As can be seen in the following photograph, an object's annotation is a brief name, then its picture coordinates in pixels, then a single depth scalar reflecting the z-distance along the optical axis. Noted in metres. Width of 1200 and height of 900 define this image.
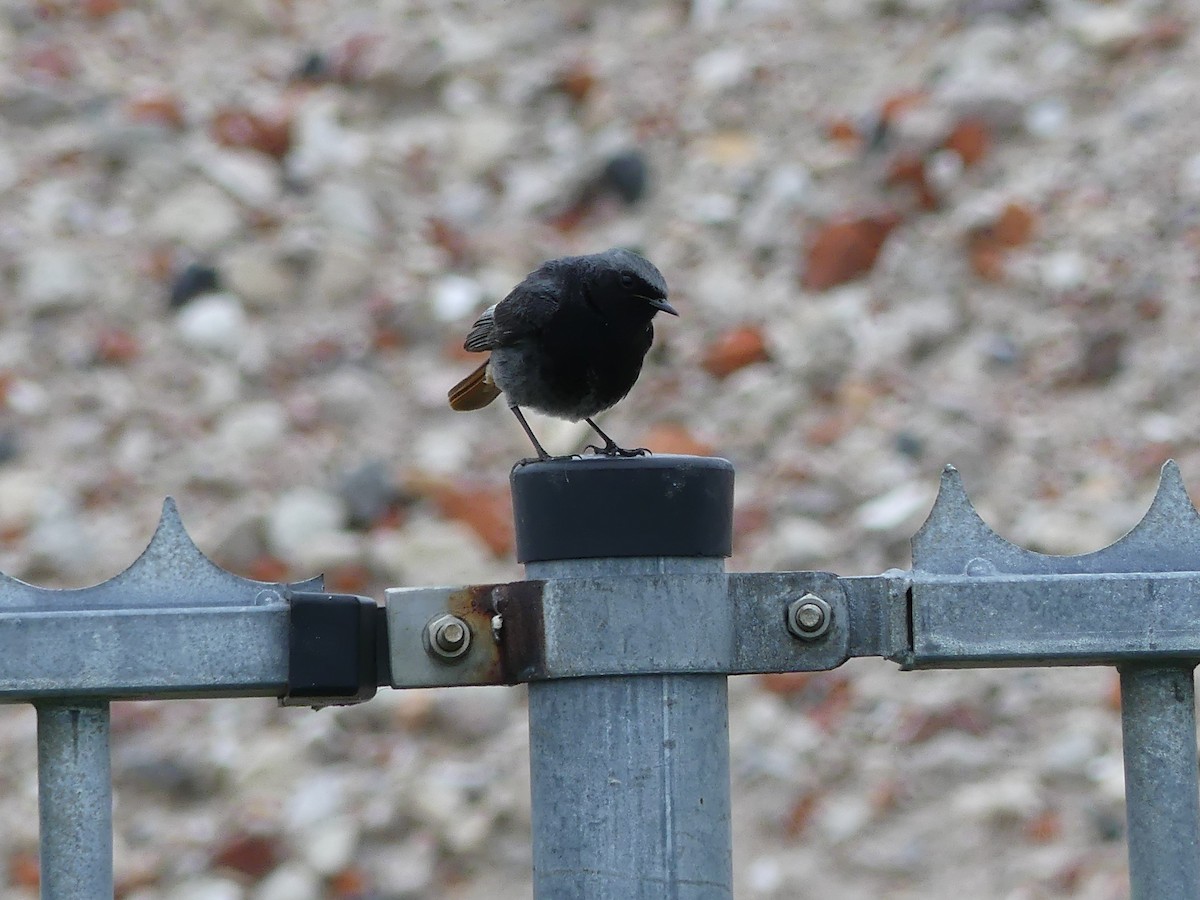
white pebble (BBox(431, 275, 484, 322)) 13.25
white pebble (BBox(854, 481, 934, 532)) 10.60
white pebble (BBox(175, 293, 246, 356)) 13.06
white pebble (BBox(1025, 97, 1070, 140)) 13.60
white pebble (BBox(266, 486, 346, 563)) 11.07
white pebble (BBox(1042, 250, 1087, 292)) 12.30
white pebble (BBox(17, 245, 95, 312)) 13.50
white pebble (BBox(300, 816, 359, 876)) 8.99
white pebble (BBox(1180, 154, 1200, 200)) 12.55
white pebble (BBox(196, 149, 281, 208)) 14.17
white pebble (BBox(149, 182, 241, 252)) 13.85
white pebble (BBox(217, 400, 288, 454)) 12.17
